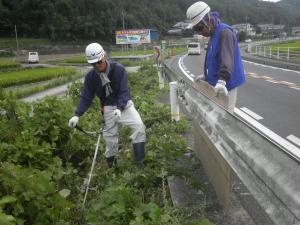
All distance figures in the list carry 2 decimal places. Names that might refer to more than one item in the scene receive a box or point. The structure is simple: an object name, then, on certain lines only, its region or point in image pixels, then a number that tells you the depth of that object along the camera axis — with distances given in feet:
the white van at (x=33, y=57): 136.50
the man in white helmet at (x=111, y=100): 12.32
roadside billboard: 135.74
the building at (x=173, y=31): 266.95
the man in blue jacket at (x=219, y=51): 10.72
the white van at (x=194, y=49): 142.49
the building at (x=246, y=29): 318.27
